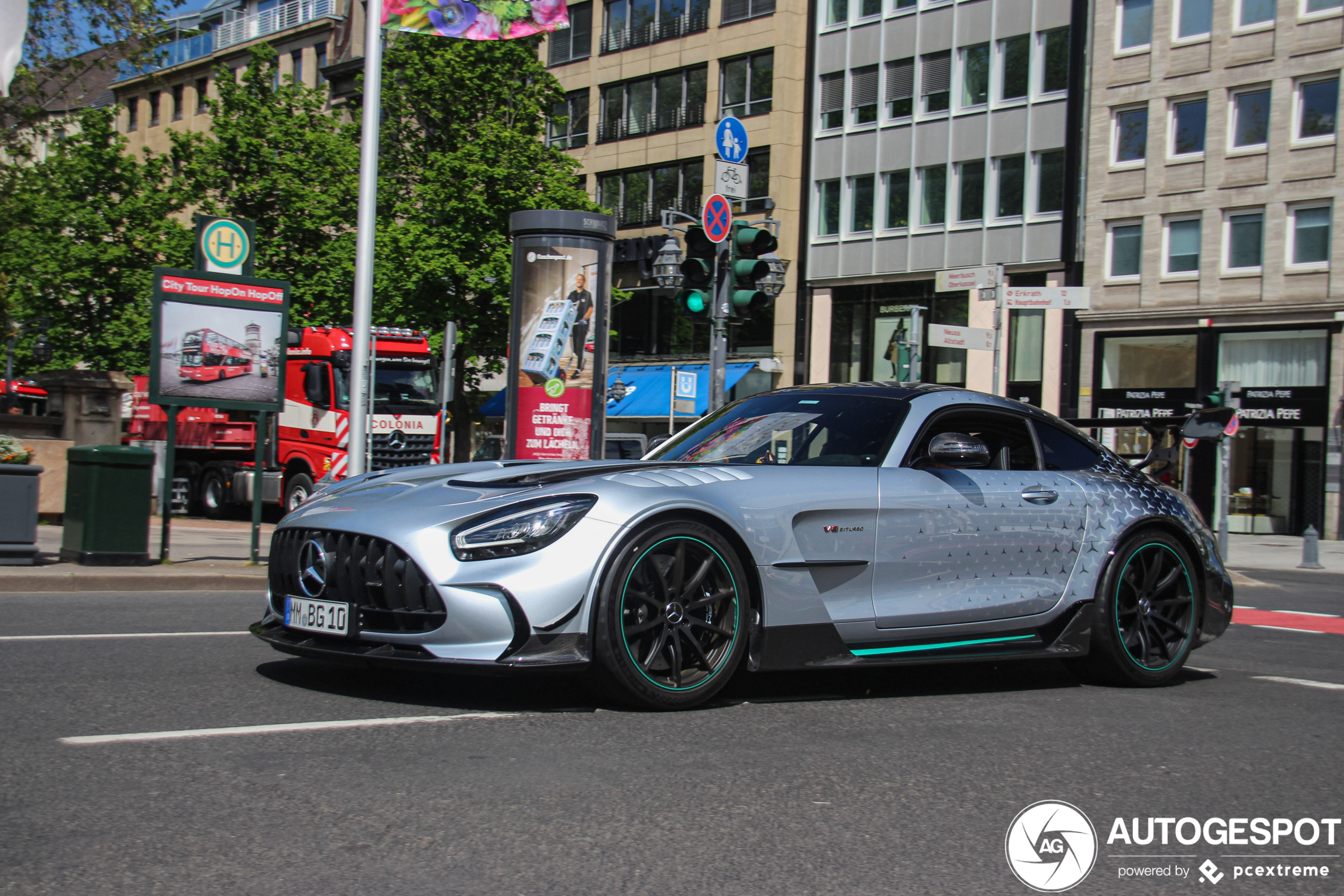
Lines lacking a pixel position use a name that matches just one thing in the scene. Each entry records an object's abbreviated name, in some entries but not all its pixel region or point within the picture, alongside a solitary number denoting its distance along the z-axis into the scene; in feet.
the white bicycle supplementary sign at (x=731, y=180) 42.78
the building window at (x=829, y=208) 132.98
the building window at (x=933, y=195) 123.85
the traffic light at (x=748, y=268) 41.50
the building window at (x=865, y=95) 130.21
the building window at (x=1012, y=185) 118.21
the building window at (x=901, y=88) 126.82
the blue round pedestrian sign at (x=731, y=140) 43.04
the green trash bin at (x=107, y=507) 36.19
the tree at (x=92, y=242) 141.38
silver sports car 16.38
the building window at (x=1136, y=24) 112.27
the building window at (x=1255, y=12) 105.60
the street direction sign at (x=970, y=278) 60.03
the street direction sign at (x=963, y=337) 60.29
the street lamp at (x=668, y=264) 68.74
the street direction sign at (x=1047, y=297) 60.95
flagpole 44.65
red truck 72.69
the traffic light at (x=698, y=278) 41.86
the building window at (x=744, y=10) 136.98
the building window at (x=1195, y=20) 108.88
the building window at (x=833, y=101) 132.87
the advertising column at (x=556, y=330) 48.16
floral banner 48.06
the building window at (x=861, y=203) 130.31
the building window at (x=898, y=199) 127.03
